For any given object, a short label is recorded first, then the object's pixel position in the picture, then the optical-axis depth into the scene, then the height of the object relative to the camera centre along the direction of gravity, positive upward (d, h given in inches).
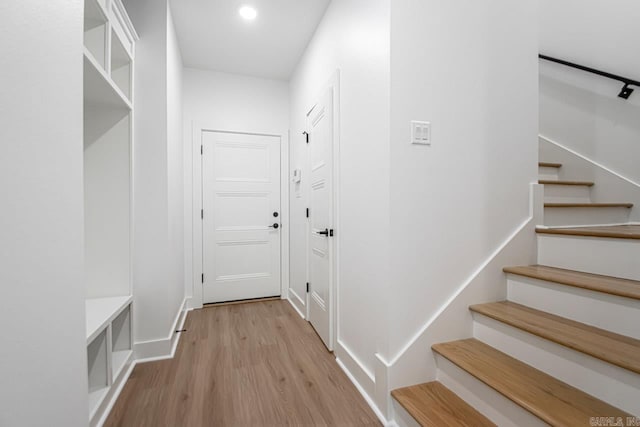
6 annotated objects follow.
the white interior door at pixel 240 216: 125.0 -2.2
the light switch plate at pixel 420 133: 54.6 +15.9
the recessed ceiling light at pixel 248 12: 88.6 +65.7
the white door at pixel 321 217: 82.4 -1.7
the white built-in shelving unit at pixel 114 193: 70.1 +4.7
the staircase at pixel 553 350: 38.4 -22.8
